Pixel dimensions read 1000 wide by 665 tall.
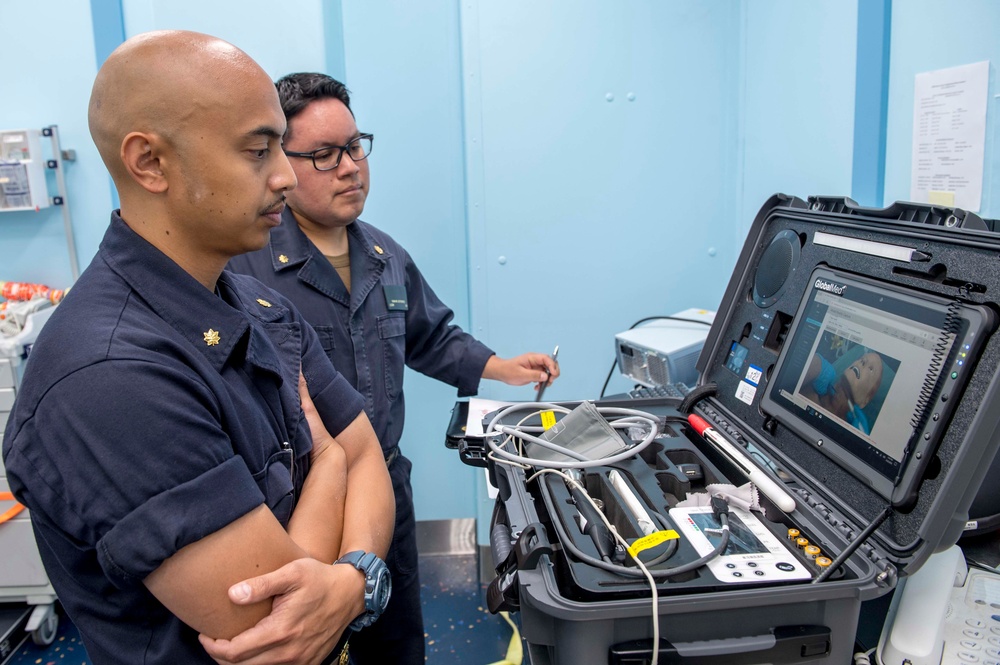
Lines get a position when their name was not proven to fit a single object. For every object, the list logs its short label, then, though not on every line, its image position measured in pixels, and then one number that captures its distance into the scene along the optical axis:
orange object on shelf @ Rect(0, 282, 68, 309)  2.62
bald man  0.78
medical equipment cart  2.30
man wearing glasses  1.67
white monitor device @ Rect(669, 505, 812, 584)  0.81
